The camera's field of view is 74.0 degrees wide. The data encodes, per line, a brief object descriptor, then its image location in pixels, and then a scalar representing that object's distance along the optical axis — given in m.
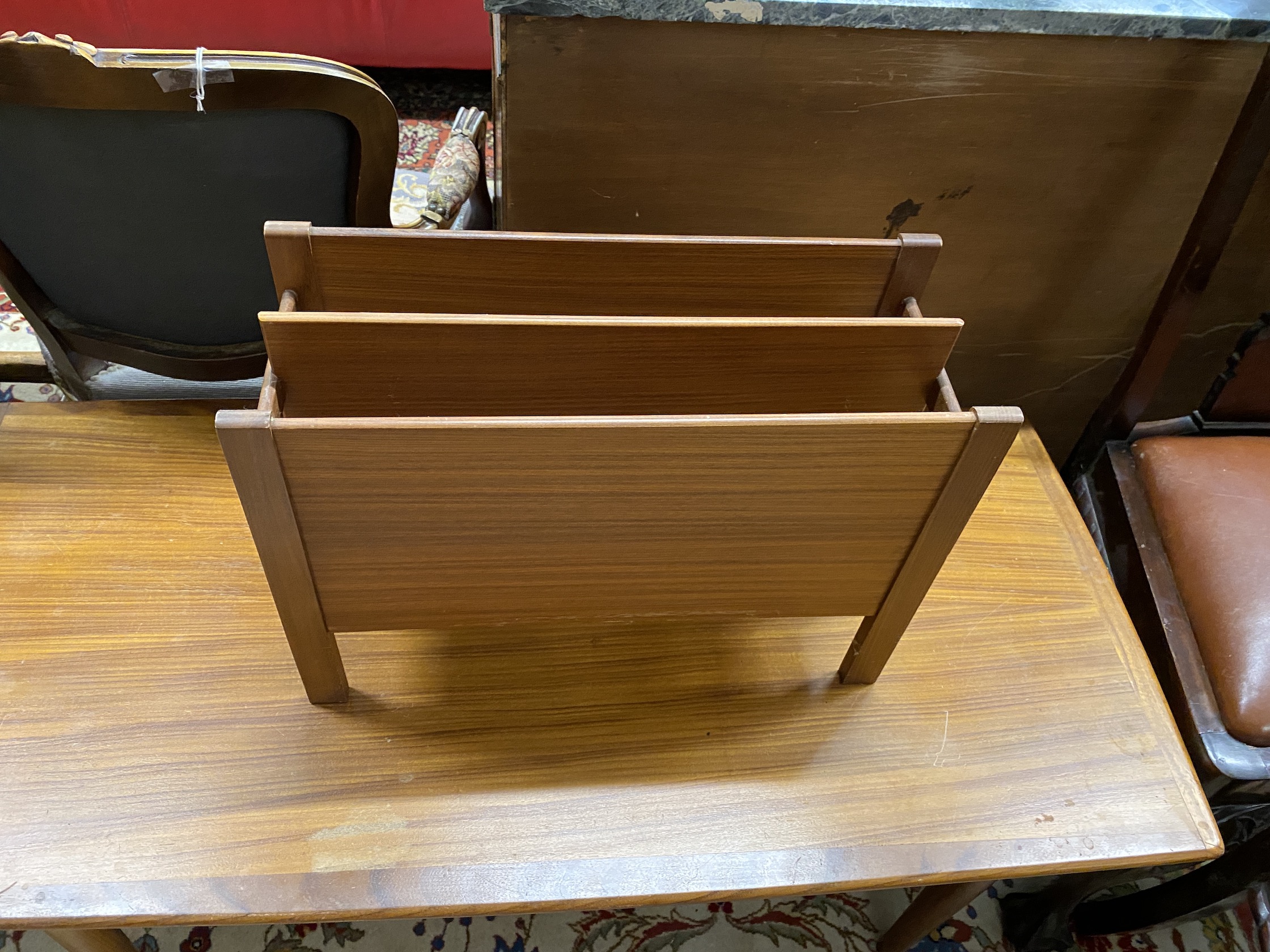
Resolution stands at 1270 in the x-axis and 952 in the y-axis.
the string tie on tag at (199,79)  0.69
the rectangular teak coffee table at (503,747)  0.63
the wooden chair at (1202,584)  0.82
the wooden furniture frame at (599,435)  0.51
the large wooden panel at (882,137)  0.80
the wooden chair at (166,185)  0.70
